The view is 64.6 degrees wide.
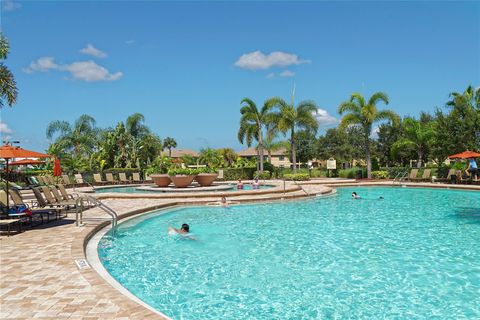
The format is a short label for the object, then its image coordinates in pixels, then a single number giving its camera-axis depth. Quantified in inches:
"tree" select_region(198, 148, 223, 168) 1701.5
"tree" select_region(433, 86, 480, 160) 1195.3
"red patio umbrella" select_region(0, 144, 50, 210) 418.8
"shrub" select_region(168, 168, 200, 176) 936.3
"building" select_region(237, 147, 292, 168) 3522.9
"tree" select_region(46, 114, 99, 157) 2034.3
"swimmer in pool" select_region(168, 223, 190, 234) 437.7
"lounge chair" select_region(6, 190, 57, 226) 422.5
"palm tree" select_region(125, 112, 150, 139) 2003.0
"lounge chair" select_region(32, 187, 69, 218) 464.9
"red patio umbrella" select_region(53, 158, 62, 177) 860.6
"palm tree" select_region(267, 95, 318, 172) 1346.0
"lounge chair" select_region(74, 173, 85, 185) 1120.8
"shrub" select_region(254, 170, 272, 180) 1403.8
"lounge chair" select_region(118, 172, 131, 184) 1254.3
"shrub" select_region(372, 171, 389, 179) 1325.0
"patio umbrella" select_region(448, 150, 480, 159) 1043.9
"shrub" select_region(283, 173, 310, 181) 1328.7
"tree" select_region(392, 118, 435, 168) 1547.7
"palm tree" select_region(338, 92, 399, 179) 1312.7
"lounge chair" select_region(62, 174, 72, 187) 1082.1
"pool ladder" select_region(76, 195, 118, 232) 424.2
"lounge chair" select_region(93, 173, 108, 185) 1195.9
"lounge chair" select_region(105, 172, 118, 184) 1237.6
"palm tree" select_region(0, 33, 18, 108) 839.1
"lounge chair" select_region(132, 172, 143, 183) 1274.6
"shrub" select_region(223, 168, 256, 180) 1398.9
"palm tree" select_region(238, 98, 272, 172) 1446.9
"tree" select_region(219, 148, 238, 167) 2071.4
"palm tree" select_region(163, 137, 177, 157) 3886.8
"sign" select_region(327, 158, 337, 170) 1566.9
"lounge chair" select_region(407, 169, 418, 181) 1228.5
